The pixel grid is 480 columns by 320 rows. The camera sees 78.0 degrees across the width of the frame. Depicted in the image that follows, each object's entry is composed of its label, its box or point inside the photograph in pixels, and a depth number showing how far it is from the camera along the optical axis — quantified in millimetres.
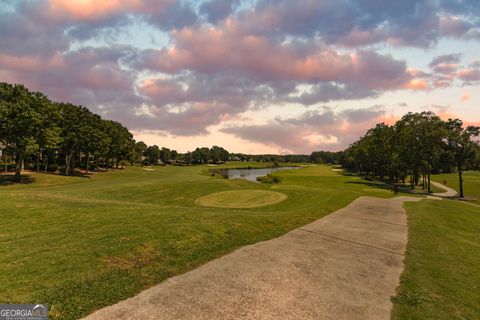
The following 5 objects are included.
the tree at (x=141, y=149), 166812
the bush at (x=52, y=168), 74750
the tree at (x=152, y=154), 185375
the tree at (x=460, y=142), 58094
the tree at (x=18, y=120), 46812
